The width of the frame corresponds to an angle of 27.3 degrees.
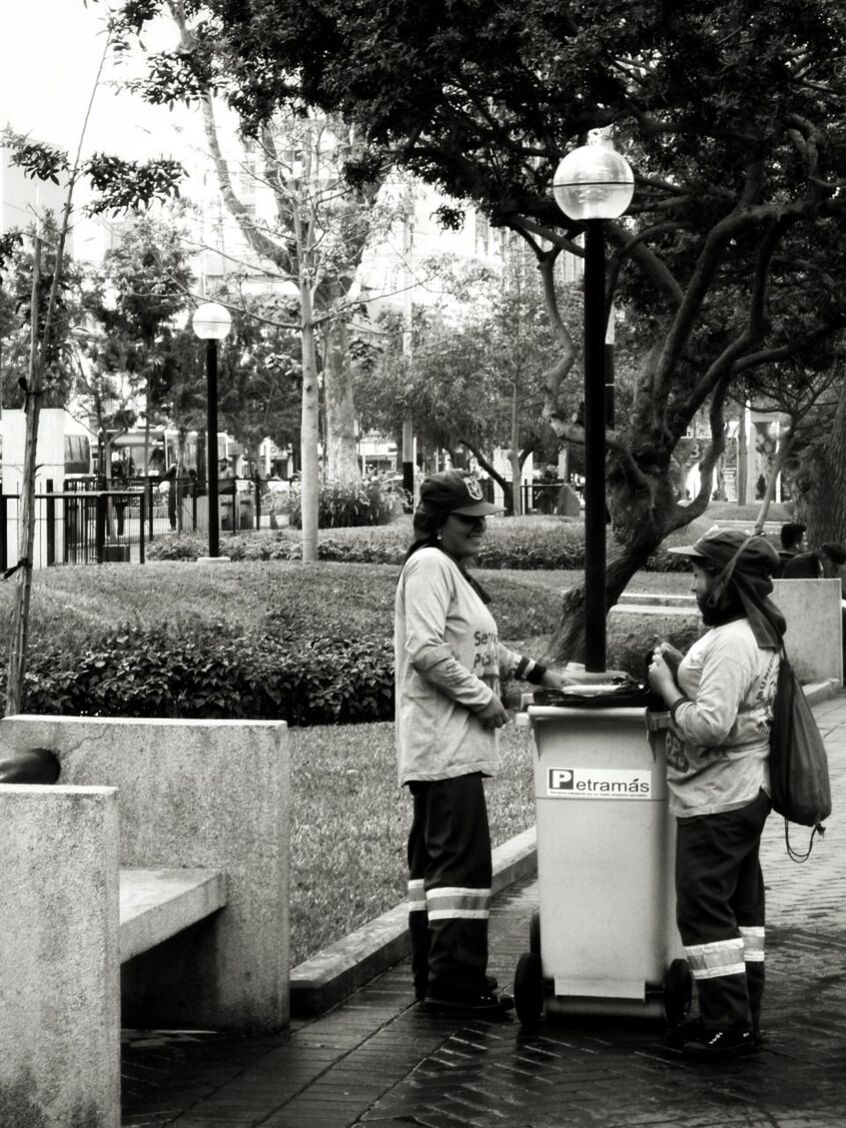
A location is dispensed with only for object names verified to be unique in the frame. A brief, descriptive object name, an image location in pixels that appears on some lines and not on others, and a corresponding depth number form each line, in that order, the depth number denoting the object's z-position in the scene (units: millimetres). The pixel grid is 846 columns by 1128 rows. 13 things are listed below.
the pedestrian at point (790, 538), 17967
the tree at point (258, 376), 29641
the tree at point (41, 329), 7617
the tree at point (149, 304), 25688
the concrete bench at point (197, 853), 5605
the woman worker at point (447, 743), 5898
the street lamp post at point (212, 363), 20531
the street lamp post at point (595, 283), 9242
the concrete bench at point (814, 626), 16719
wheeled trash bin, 5707
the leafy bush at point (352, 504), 31562
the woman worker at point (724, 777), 5398
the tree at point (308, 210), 23031
